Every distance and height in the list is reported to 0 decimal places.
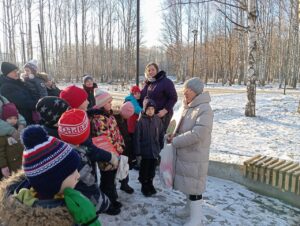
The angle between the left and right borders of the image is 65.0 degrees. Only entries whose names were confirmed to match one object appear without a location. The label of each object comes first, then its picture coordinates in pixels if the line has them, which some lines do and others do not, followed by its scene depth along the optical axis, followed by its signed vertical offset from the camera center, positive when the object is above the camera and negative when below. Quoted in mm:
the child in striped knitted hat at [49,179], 1198 -487
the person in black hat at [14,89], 3256 -75
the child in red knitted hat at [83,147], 1688 -496
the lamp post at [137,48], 7335 +1175
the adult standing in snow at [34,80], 3558 +61
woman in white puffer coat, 2413 -631
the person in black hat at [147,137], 3018 -668
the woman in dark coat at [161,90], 3445 -78
